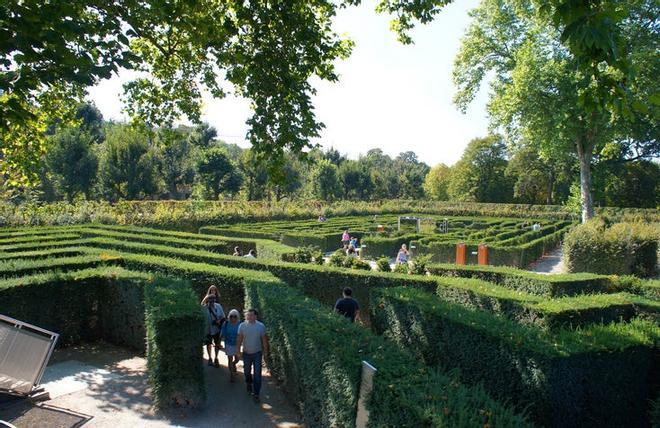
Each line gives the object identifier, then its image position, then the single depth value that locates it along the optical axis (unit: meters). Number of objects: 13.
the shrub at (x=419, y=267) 13.37
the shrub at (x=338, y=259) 14.24
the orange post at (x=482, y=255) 20.22
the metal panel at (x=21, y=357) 7.16
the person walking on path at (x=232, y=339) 8.34
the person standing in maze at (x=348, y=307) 9.20
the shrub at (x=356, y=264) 13.81
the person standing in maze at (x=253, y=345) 7.65
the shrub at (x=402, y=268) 13.41
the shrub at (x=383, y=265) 14.44
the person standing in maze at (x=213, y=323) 8.98
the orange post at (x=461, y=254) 20.52
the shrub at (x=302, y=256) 15.79
